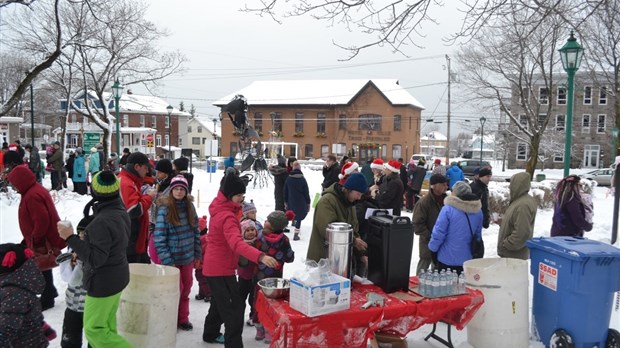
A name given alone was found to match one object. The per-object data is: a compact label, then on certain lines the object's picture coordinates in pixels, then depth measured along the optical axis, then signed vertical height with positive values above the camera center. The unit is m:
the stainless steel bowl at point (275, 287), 3.97 -1.20
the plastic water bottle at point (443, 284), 4.27 -1.20
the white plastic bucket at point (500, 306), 4.70 -1.53
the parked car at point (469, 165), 39.11 -1.17
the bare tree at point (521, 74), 24.06 +4.40
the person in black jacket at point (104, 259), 3.65 -0.92
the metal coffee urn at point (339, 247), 4.12 -0.86
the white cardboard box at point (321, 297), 3.57 -1.15
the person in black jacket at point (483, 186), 8.31 -0.60
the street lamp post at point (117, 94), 18.13 +1.91
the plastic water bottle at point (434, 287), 4.23 -1.22
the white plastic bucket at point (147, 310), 4.34 -1.54
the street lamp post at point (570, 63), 7.93 +1.55
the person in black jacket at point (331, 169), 10.50 -0.47
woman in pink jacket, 4.46 -1.10
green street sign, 18.95 +0.06
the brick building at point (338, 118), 53.06 +3.50
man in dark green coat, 4.48 -0.59
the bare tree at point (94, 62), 21.35 +4.19
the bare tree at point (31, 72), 11.09 +1.66
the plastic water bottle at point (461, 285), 4.42 -1.26
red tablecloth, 3.57 -1.38
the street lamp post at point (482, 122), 34.47 +2.37
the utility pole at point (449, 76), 36.48 +5.92
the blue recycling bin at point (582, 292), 4.57 -1.34
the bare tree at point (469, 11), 6.21 +1.91
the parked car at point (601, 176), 32.06 -1.40
